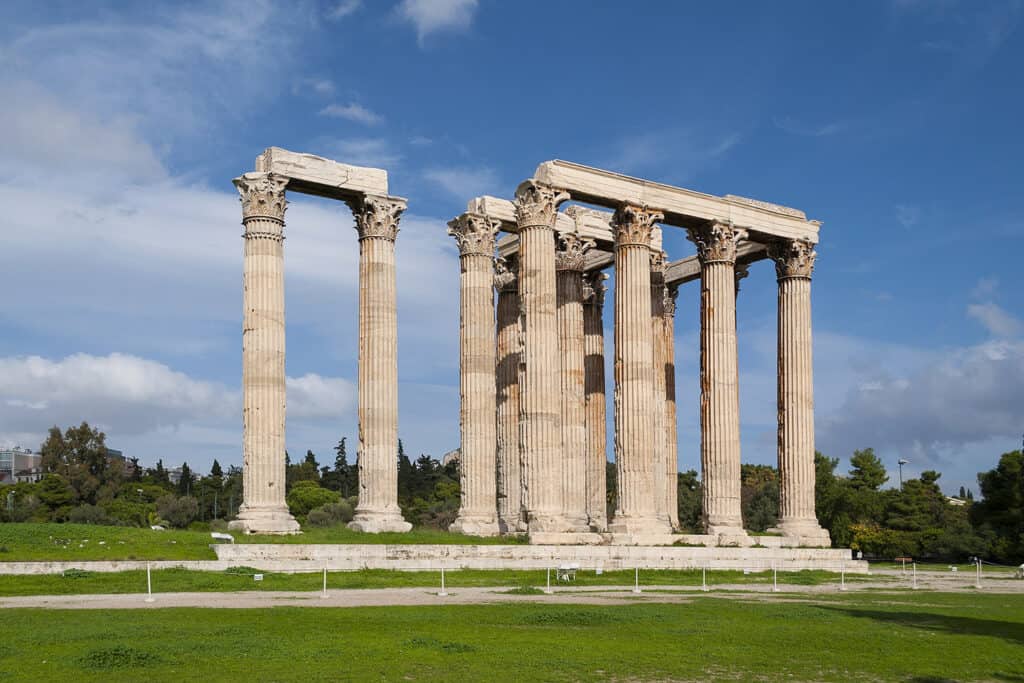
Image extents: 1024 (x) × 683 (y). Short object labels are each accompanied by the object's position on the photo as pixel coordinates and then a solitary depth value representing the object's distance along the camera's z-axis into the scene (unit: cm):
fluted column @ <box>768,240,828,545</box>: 6072
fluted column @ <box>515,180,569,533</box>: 5206
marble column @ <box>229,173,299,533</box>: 4881
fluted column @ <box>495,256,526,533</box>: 6019
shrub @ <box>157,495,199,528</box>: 11606
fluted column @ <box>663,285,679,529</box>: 6819
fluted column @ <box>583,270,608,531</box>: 6619
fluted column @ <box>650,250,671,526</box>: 6600
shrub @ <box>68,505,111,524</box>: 10056
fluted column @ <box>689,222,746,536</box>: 5875
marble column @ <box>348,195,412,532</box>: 5228
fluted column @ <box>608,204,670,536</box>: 5425
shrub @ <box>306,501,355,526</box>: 10471
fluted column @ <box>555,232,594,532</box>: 5472
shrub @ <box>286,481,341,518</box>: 12506
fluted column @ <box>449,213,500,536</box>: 5634
